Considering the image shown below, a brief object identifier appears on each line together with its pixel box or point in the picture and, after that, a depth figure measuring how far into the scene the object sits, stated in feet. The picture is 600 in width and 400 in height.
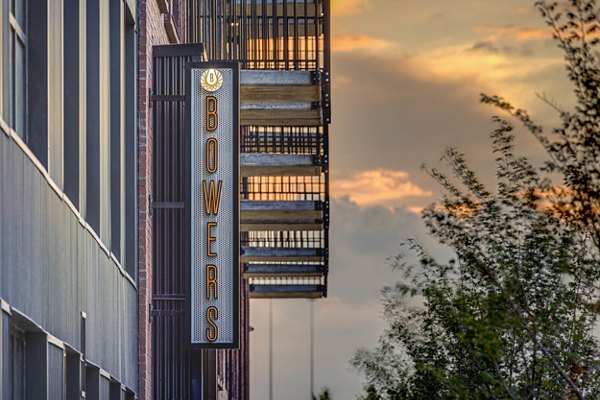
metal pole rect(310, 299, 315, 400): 131.13
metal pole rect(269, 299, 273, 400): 180.04
